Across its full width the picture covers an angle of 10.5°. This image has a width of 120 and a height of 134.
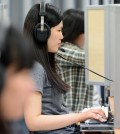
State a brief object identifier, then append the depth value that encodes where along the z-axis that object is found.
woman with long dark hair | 2.80
